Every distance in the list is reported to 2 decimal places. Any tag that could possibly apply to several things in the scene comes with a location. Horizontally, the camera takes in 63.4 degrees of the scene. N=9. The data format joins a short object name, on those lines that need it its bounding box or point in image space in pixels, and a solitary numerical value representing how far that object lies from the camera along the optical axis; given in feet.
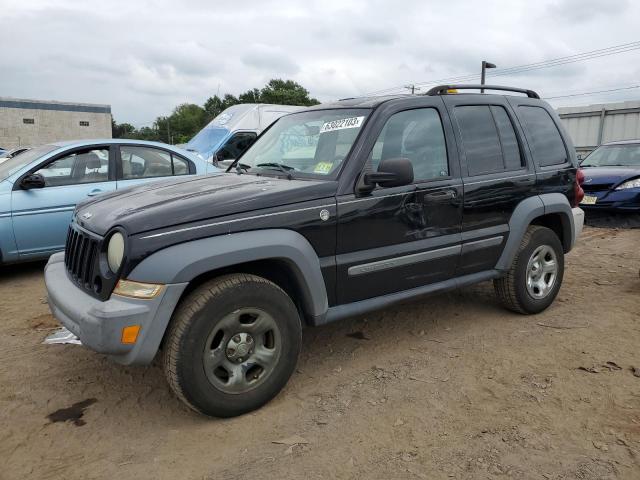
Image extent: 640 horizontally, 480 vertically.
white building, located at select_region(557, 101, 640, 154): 61.87
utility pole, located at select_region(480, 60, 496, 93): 85.71
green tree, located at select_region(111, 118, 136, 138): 256.09
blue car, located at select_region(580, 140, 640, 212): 28.63
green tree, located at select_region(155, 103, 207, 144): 279.69
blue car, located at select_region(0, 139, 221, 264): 18.04
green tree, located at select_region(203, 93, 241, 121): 233.14
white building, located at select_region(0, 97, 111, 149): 131.64
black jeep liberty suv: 8.87
